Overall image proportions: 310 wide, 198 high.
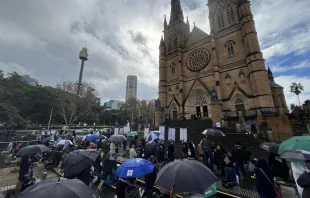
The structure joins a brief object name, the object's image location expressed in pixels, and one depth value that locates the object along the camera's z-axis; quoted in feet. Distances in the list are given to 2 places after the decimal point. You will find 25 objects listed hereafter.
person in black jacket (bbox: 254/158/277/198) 11.29
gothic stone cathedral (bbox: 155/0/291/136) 64.44
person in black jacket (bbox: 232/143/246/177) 20.93
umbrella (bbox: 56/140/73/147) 30.76
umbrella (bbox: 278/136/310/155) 12.06
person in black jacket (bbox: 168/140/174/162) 27.55
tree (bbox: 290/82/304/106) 142.92
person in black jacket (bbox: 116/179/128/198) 12.92
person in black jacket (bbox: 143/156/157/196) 15.48
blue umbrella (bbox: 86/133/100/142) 38.04
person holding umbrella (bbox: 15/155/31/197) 16.44
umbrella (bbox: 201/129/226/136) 27.71
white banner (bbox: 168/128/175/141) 43.04
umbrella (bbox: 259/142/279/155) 14.97
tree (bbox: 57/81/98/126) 94.73
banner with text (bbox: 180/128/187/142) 40.88
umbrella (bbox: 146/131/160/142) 33.53
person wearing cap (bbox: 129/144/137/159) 23.23
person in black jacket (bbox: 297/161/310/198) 8.29
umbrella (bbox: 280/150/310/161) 11.03
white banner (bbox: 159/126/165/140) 43.88
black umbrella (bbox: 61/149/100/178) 13.52
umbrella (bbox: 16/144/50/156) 19.35
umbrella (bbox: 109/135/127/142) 30.89
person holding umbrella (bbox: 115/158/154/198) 11.72
